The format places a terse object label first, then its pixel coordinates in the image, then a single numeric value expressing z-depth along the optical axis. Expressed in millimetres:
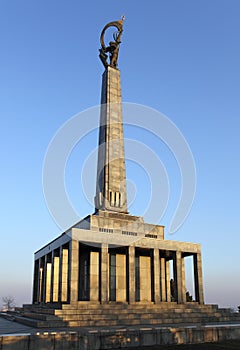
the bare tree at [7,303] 99175
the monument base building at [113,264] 24906
